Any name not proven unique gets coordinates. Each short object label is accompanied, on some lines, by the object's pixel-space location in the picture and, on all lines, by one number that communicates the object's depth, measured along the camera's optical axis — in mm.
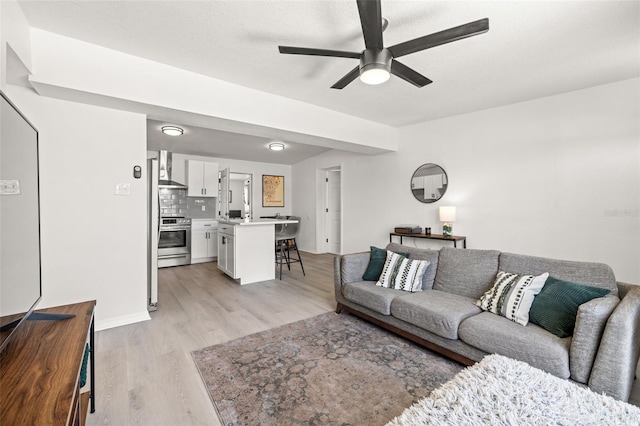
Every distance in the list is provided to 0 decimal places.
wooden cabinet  744
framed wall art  7535
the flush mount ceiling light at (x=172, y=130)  4254
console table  4035
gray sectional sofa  1491
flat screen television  984
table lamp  4023
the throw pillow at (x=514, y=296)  1973
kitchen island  4172
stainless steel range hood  5473
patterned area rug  1628
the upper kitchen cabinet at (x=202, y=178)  5980
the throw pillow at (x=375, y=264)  2988
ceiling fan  1538
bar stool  4684
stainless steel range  5375
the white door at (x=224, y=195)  5796
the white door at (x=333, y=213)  7035
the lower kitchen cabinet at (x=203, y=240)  5746
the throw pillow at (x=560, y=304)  1760
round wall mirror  4348
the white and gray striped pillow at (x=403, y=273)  2705
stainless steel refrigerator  3125
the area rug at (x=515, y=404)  1006
